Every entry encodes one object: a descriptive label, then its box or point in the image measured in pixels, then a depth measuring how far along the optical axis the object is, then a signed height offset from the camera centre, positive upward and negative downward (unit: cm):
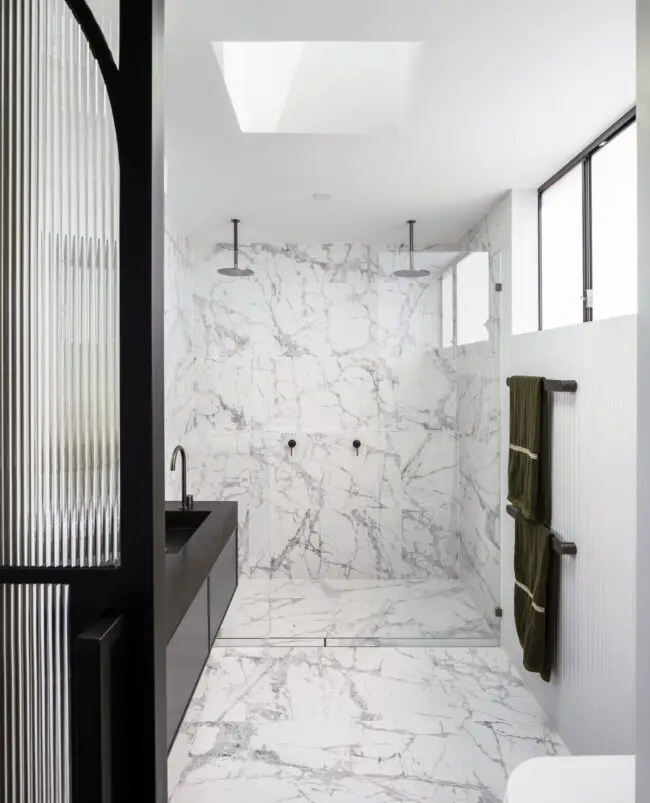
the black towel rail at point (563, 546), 214 -59
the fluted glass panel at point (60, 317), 80 +11
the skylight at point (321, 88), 220 +118
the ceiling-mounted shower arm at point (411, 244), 332 +86
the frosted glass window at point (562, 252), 249 +64
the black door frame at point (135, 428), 79 -5
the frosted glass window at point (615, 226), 204 +61
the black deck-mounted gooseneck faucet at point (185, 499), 243 -46
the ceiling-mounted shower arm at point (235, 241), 346 +94
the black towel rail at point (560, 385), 212 +2
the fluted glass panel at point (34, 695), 79 -42
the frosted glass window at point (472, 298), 303 +50
